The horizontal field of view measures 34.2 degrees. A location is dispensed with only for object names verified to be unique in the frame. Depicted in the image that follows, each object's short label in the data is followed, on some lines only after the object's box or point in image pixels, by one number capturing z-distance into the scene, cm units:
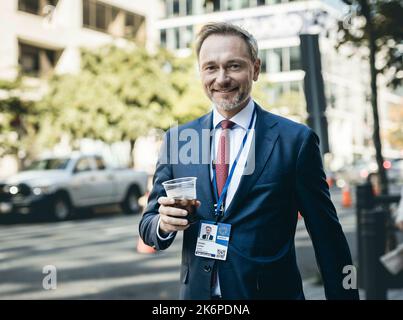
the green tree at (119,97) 2355
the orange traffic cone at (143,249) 976
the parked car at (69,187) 1521
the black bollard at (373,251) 565
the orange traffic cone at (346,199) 1930
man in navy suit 204
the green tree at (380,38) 773
